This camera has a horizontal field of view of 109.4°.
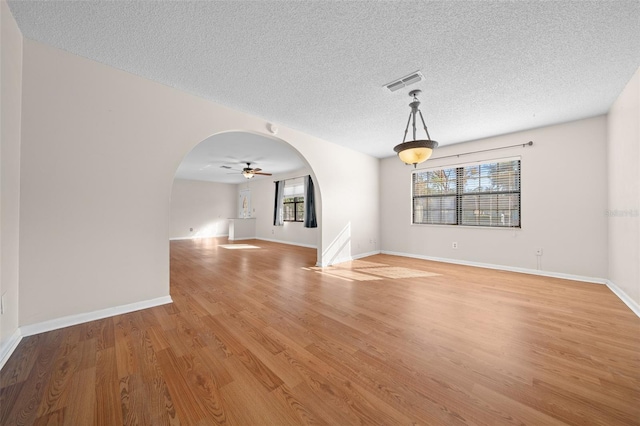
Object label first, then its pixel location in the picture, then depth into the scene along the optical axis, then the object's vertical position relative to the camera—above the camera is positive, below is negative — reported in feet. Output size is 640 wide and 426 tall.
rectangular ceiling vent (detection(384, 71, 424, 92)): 7.69 +4.75
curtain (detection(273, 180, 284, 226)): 26.96 +1.30
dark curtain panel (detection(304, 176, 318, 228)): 23.04 +0.93
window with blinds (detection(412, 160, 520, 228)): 13.48 +1.36
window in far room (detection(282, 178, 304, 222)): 25.57 +1.52
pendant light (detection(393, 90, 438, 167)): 8.24 +2.46
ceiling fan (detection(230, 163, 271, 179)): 19.93 +3.77
